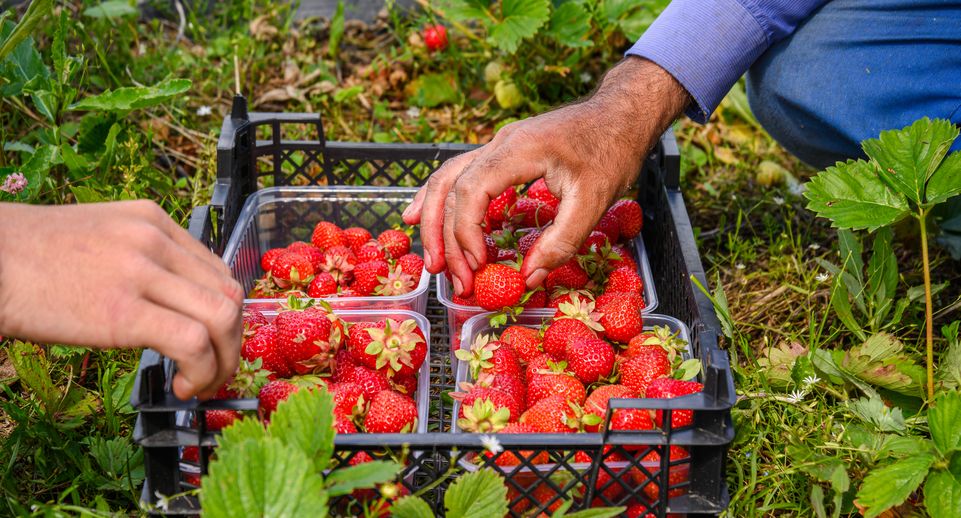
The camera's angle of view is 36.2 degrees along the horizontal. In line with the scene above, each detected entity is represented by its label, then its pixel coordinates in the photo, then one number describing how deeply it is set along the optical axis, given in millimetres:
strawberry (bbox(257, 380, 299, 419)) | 682
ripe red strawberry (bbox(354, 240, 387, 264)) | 854
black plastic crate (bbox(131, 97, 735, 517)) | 635
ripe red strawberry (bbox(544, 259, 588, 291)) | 802
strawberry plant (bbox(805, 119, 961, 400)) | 731
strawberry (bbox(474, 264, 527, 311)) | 747
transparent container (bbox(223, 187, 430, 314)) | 891
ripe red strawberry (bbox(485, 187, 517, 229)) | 854
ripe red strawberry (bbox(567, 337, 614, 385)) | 722
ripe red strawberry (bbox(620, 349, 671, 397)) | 711
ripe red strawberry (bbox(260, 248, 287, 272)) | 854
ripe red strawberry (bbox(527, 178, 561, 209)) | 853
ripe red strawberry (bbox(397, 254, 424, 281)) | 837
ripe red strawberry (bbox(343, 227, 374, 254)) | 875
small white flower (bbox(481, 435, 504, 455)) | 629
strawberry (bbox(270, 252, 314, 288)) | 833
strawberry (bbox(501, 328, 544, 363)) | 754
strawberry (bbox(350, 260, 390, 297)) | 824
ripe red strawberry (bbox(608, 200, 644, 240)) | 856
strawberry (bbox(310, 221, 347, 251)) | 869
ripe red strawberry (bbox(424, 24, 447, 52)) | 1163
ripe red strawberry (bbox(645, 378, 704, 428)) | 682
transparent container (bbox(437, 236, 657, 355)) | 787
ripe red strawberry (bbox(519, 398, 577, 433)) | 684
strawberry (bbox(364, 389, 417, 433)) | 687
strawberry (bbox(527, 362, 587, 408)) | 706
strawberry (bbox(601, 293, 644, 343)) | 754
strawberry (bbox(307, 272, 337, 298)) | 821
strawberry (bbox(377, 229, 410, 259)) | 867
